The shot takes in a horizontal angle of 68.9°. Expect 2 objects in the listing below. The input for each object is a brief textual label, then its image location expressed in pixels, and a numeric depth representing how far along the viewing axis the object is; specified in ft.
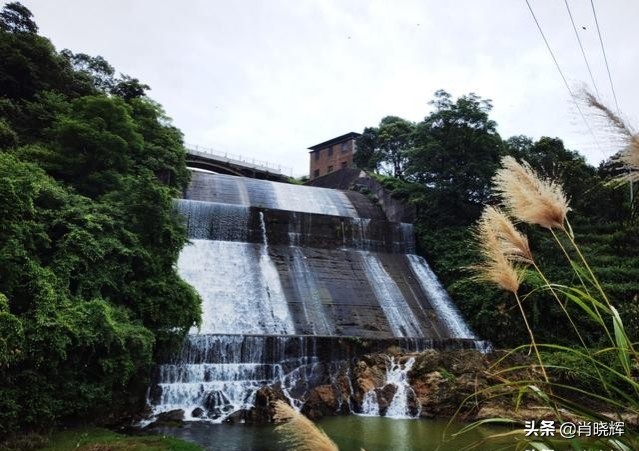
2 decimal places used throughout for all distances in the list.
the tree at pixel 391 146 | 97.79
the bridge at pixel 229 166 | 104.27
